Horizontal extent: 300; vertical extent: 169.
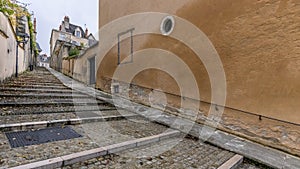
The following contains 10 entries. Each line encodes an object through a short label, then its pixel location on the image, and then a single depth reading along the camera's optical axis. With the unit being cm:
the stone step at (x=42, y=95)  484
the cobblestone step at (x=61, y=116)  332
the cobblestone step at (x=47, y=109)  377
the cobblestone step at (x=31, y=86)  612
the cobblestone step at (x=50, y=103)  410
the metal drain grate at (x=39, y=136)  259
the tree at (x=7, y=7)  709
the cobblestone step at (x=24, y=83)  671
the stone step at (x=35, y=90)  539
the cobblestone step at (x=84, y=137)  220
